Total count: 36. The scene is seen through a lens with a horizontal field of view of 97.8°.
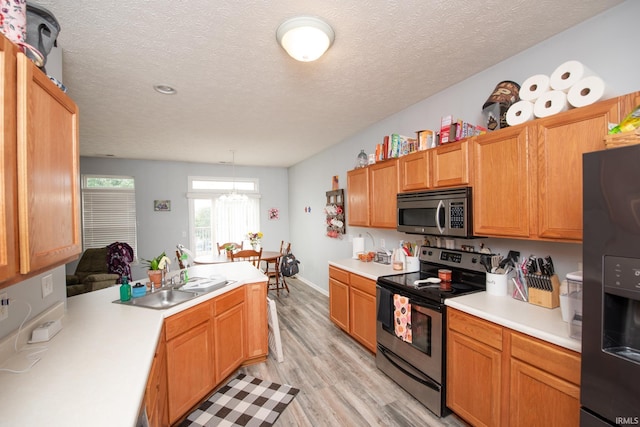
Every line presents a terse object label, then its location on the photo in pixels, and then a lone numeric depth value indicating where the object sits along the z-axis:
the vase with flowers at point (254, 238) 5.30
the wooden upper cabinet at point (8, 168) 0.73
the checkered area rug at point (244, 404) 2.01
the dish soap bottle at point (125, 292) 2.04
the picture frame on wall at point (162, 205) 5.70
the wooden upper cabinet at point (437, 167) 2.17
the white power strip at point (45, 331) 1.43
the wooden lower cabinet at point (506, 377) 1.40
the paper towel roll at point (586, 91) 1.47
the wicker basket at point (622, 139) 1.12
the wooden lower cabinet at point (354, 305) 2.82
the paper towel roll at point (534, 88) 1.71
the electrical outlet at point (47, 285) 1.68
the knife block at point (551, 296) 1.77
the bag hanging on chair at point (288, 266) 4.77
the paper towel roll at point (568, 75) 1.54
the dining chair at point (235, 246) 5.21
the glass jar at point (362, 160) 3.62
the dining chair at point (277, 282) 5.01
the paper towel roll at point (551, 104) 1.63
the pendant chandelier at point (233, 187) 5.30
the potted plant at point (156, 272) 2.32
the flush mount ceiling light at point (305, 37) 1.69
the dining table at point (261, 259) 4.56
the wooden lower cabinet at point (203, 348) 1.72
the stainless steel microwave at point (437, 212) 2.15
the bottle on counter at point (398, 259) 2.94
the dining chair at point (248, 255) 4.56
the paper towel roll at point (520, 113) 1.78
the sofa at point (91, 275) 3.95
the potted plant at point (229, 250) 4.65
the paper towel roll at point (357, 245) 3.70
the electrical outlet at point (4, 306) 1.33
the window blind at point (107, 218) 5.16
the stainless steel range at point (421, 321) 2.03
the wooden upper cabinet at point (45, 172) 0.81
